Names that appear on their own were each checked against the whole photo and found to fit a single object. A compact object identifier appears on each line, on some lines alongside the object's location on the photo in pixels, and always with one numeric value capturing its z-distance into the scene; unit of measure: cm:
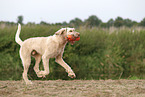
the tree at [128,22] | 4491
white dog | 661
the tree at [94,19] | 5303
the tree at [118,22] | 4183
